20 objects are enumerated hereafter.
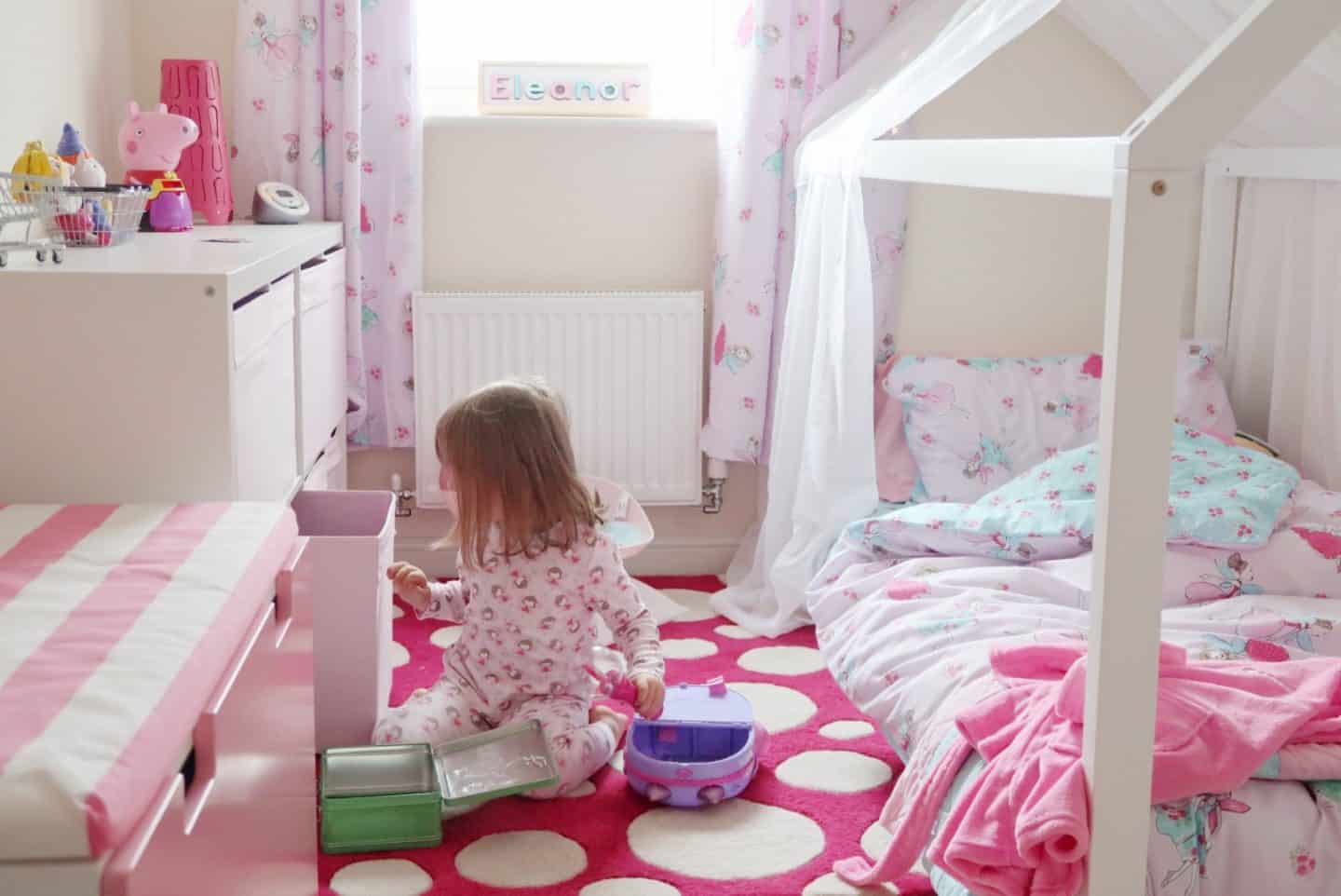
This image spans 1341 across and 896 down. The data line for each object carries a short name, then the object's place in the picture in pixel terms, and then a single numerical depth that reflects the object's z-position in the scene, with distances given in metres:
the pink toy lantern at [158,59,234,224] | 2.76
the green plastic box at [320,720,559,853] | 1.97
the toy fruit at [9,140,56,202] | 2.01
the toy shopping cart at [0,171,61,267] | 1.75
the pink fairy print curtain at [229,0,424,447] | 2.98
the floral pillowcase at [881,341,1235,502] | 2.91
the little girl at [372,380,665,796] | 2.09
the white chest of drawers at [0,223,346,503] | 1.67
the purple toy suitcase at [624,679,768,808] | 2.11
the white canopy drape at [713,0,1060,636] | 2.55
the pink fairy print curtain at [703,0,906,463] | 3.06
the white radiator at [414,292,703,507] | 3.13
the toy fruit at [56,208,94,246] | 1.99
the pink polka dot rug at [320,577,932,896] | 1.90
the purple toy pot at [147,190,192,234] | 2.46
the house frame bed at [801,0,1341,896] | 1.22
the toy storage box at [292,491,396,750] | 2.18
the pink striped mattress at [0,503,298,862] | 0.86
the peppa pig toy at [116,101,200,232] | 2.47
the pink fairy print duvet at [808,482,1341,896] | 1.48
